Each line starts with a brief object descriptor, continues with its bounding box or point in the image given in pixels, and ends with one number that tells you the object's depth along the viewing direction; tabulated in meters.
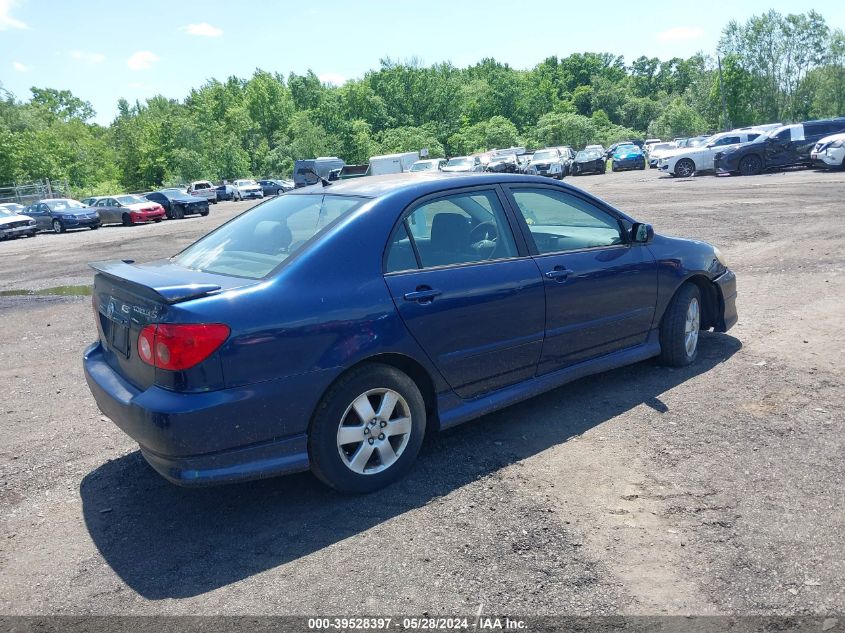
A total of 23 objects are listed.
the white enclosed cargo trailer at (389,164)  40.75
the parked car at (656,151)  46.15
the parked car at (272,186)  53.78
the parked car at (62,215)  30.81
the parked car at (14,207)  35.99
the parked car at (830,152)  25.39
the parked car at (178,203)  34.31
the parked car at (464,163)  38.06
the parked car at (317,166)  48.63
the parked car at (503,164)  41.20
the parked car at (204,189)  49.66
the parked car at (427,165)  34.58
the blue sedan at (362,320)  3.37
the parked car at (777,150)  28.09
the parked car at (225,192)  52.88
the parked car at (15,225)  28.23
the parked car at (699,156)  31.66
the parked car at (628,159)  46.69
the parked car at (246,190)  51.88
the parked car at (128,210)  32.31
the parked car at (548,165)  39.88
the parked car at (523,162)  40.51
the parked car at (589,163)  44.66
